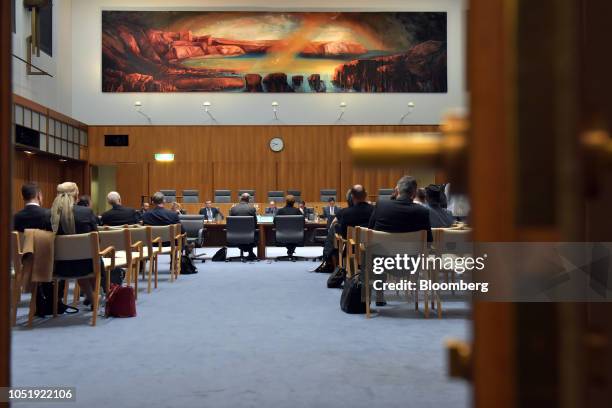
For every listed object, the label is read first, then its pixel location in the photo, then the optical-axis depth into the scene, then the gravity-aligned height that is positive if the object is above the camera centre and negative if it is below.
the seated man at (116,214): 7.55 -0.24
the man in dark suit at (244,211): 10.16 -0.26
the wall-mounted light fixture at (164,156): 16.36 +1.14
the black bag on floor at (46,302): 4.92 -0.93
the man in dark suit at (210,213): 13.05 -0.38
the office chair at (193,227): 9.91 -0.53
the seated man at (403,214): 4.93 -0.15
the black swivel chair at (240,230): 9.81 -0.58
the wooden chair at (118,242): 5.48 -0.45
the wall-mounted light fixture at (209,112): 16.77 +2.49
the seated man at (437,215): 6.23 -0.20
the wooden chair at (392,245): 4.82 -0.40
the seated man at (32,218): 4.90 -0.19
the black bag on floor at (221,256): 10.30 -1.07
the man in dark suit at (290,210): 10.13 -0.24
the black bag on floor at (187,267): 8.30 -1.02
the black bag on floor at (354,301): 5.05 -0.92
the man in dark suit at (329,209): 13.46 -0.29
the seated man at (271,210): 13.89 -0.33
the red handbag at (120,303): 4.94 -0.93
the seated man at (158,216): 8.16 -0.28
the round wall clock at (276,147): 16.75 +1.45
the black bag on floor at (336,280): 6.73 -0.98
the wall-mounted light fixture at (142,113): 16.70 +2.43
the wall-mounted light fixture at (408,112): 16.88 +2.51
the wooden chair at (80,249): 4.62 -0.43
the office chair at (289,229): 9.92 -0.57
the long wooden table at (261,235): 10.62 -0.90
